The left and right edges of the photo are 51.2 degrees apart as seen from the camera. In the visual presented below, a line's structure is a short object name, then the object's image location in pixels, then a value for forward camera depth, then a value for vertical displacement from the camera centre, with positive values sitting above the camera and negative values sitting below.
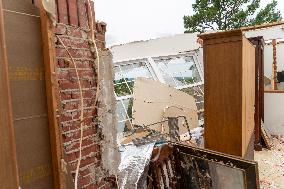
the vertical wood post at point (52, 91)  1.79 -0.04
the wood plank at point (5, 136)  1.01 -0.17
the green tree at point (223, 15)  16.80 +3.50
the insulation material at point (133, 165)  2.97 -0.88
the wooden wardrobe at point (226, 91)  3.39 -0.17
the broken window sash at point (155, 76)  6.96 +0.10
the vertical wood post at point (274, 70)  7.54 +0.11
